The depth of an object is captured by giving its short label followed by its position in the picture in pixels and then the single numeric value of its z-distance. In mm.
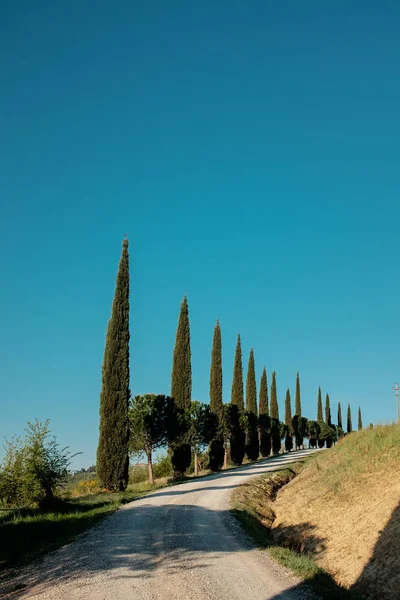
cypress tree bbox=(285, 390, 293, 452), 80638
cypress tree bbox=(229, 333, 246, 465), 47750
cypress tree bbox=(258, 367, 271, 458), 61188
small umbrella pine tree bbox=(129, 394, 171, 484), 31531
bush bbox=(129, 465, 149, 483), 42125
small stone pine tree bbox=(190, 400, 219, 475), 37875
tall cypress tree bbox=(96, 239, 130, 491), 25594
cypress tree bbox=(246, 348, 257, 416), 58812
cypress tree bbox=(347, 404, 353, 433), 130125
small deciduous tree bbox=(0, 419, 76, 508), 18125
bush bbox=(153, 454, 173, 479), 46688
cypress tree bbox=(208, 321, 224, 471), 42003
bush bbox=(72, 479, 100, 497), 28719
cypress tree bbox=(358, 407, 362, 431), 137762
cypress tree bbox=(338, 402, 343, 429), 123931
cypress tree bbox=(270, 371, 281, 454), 67500
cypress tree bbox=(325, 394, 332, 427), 112944
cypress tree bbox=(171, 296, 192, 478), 35219
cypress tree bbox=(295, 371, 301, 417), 90938
